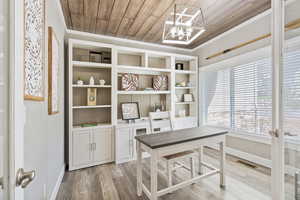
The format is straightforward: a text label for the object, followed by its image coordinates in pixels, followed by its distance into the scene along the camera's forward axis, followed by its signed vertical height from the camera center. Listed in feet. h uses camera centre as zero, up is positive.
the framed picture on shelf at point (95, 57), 9.61 +2.85
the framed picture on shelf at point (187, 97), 13.03 +0.15
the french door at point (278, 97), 3.92 +0.07
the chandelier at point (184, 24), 5.29 +2.98
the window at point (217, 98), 10.86 +0.11
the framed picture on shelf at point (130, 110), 10.28 -0.87
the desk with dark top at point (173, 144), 5.02 -1.80
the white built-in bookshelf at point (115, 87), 8.82 +0.86
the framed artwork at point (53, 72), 5.28 +1.09
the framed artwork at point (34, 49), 3.26 +1.32
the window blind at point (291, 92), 3.72 +0.20
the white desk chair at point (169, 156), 6.10 -2.50
